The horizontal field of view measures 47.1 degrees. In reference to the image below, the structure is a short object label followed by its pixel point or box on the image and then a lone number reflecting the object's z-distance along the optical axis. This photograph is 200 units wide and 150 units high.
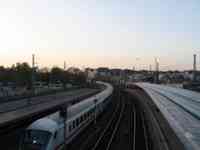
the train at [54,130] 11.08
